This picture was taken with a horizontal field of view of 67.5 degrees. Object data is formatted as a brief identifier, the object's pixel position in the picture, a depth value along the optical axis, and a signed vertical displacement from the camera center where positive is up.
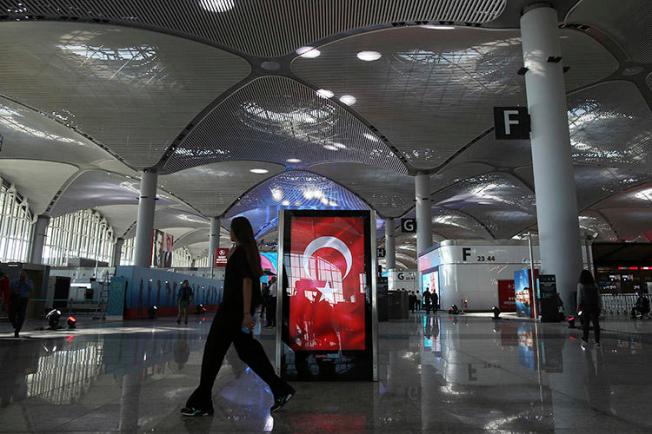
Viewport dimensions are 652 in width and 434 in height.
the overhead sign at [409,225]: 33.69 +5.56
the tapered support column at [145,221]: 29.55 +5.18
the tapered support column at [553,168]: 12.88 +3.67
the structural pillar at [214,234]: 47.69 +7.17
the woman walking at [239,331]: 3.56 -0.18
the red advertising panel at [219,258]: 45.00 +4.52
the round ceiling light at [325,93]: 23.35 +10.18
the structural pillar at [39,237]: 43.25 +6.06
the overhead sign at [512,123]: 13.22 +4.93
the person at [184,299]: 16.73 +0.25
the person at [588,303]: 8.70 +0.07
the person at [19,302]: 10.26 +0.09
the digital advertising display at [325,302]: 4.96 +0.05
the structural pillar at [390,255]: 46.72 +4.89
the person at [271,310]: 15.05 -0.11
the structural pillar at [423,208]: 33.03 +6.57
